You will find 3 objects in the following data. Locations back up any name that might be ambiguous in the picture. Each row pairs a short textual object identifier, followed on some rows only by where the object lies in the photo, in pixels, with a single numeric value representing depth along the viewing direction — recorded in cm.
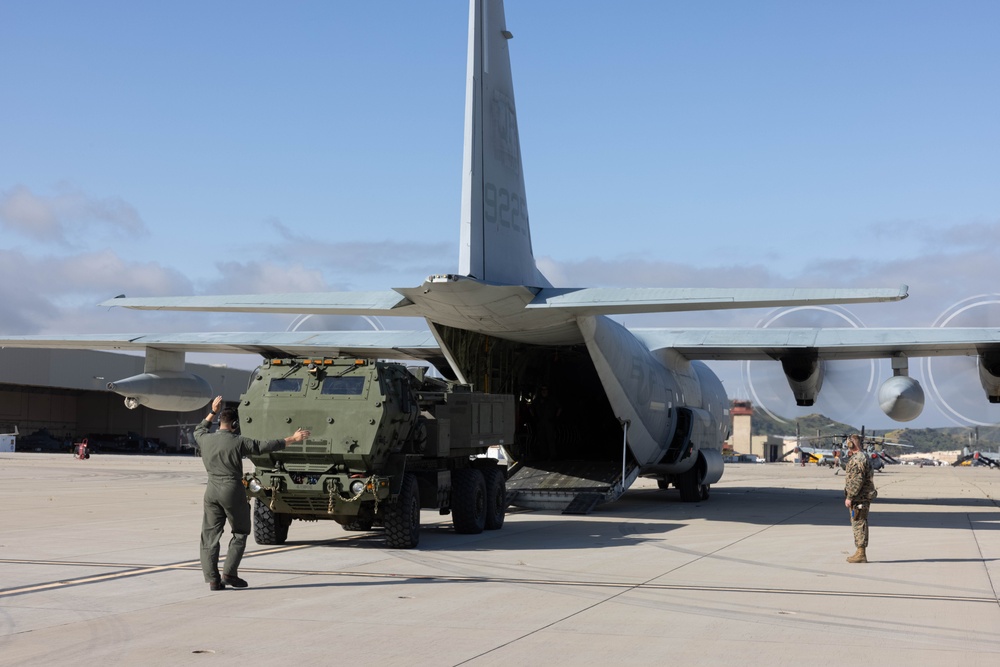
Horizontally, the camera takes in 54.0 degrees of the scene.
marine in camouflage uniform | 1136
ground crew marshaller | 869
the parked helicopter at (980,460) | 8321
